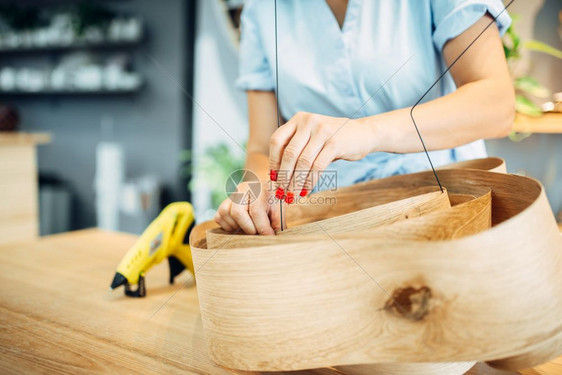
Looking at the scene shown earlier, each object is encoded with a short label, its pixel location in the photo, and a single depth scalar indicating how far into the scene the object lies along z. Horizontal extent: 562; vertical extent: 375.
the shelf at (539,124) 1.89
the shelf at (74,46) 3.45
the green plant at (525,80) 2.00
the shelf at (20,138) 2.71
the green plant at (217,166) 3.01
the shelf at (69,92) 3.62
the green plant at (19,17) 3.89
